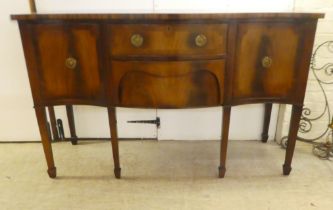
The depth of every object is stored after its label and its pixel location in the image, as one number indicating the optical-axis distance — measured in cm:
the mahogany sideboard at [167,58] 110
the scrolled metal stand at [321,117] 158
